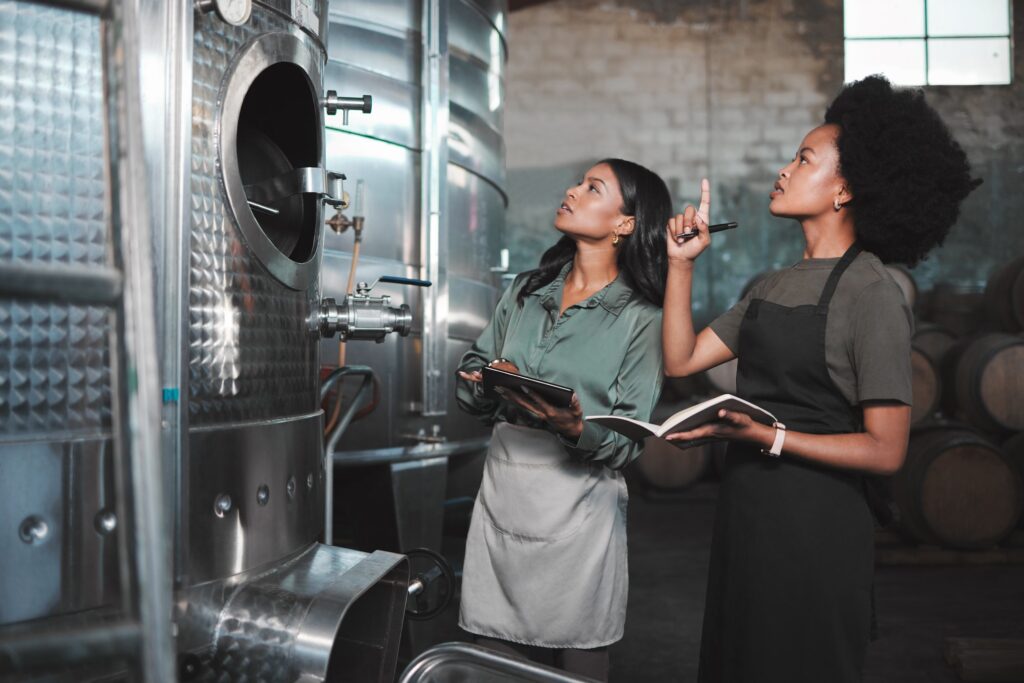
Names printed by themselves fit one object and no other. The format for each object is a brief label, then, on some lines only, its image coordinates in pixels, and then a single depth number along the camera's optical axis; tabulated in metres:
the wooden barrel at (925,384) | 5.59
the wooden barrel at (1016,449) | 5.37
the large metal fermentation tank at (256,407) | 1.74
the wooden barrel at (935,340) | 6.46
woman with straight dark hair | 2.02
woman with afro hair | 1.68
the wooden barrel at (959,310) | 8.24
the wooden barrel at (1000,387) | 5.50
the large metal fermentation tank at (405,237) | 3.66
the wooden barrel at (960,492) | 4.98
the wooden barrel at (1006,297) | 6.47
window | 9.41
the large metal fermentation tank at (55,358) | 1.41
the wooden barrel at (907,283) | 7.43
